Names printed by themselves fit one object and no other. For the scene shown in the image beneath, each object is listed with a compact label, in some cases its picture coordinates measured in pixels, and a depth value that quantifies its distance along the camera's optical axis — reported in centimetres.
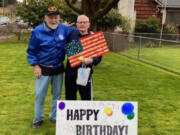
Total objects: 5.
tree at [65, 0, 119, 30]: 915
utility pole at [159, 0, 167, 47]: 2307
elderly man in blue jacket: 373
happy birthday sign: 315
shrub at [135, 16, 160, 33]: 2100
